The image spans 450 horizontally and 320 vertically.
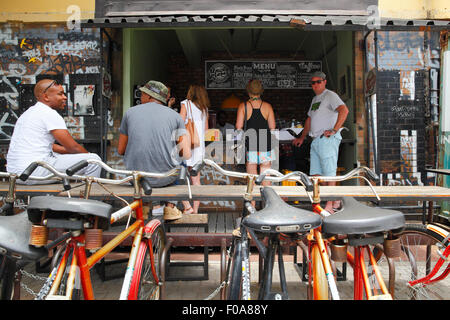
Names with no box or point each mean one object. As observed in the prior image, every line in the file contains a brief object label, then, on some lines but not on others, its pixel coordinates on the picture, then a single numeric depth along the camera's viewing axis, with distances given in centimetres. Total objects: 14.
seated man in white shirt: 333
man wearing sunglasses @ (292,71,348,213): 520
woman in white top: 481
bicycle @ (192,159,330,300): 164
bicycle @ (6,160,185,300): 169
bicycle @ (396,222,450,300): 243
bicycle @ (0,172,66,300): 182
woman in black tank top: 511
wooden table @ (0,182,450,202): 287
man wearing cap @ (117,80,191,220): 344
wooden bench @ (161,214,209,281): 327
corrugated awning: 458
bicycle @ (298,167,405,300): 178
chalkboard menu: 799
